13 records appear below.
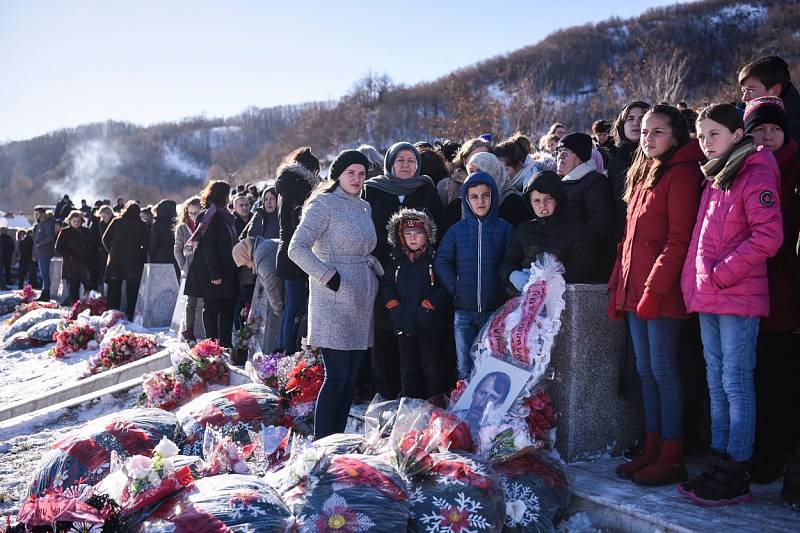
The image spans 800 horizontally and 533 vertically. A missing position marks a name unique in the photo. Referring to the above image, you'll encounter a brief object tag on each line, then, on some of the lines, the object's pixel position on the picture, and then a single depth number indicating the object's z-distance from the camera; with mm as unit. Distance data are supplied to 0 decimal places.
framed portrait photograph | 3666
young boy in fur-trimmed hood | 4281
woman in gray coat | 3842
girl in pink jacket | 2912
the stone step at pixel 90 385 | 6512
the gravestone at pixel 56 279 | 15001
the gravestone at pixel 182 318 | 8297
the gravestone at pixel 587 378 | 3654
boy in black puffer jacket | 3850
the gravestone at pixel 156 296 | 10203
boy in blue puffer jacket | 4109
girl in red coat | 3242
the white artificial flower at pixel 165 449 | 2980
